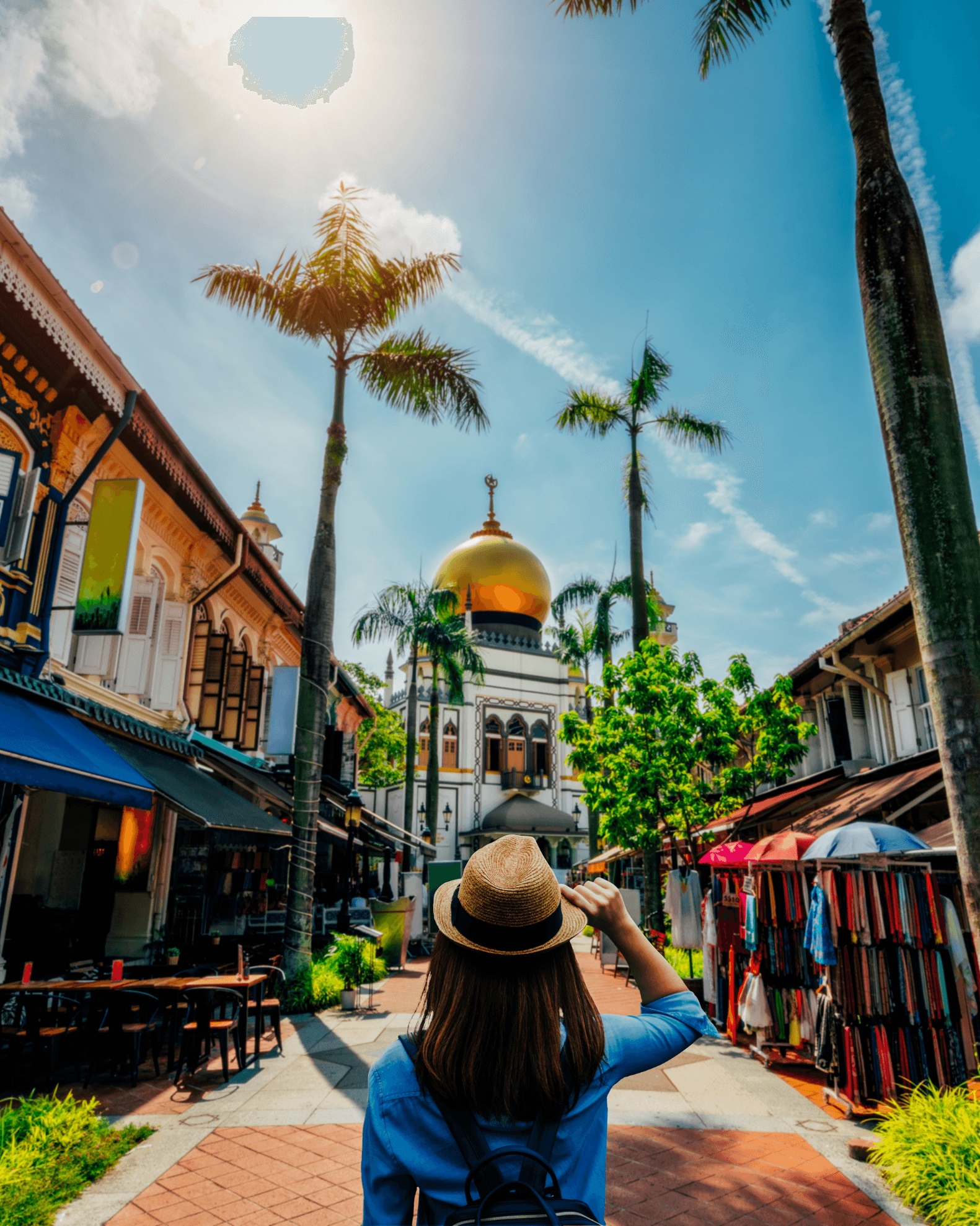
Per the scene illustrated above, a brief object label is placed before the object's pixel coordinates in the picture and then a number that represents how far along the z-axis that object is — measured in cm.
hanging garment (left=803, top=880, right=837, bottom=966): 651
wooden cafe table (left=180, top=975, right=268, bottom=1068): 739
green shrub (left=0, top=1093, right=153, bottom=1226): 412
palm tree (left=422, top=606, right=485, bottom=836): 2551
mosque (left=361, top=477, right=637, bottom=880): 3616
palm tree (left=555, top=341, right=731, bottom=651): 1691
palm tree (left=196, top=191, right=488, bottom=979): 1111
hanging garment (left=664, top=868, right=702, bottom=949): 1145
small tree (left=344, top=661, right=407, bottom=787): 3934
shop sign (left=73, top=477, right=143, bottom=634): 912
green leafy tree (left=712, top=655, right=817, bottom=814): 1351
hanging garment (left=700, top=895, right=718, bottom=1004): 958
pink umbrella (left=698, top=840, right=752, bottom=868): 894
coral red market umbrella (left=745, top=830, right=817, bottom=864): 808
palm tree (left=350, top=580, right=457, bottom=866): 2552
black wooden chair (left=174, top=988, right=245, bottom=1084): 712
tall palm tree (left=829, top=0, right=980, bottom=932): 534
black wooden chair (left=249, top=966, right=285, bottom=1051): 829
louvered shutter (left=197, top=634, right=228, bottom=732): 1352
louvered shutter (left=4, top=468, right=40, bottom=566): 829
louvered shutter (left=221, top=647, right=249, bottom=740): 1487
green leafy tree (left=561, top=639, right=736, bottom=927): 1323
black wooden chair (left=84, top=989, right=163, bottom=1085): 709
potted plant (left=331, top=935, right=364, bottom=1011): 1156
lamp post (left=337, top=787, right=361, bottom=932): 1567
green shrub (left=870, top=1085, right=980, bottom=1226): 415
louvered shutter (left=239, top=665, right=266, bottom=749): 1527
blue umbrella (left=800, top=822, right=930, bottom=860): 730
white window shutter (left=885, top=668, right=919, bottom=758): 1349
